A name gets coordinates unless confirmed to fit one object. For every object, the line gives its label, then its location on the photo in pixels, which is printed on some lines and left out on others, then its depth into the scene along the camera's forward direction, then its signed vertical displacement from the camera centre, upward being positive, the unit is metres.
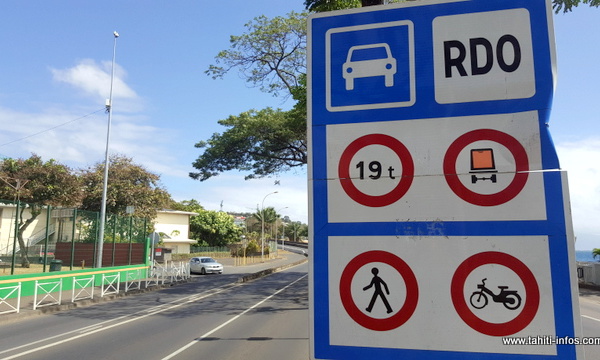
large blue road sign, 1.42 +0.16
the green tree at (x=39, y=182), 25.47 +3.31
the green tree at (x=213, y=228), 58.19 +0.89
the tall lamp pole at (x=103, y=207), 19.62 +1.36
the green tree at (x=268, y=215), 73.31 +3.40
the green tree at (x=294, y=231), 104.66 +0.78
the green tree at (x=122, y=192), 34.03 +3.56
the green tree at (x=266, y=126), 15.14 +4.58
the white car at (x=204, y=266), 31.14 -2.42
